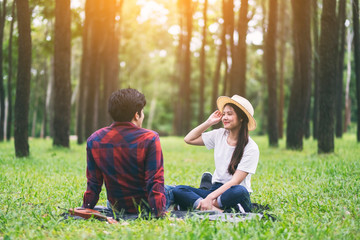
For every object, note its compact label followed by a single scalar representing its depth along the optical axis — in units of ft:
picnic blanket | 16.08
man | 15.64
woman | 17.74
